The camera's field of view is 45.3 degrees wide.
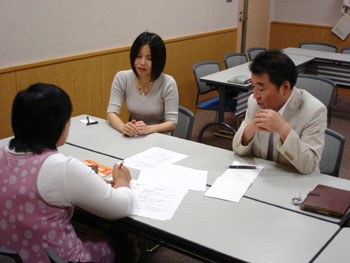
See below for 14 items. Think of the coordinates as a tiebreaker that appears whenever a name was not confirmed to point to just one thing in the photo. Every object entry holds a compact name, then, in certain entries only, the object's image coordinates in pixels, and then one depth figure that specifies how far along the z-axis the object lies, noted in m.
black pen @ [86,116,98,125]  2.94
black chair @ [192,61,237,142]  4.59
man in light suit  2.14
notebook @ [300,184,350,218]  1.80
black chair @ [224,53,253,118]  4.41
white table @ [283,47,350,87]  5.41
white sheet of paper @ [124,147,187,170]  2.29
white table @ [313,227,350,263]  1.51
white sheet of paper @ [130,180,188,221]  1.81
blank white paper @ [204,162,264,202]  1.96
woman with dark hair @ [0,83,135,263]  1.52
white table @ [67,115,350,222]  2.01
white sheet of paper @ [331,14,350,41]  6.85
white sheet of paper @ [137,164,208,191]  2.06
